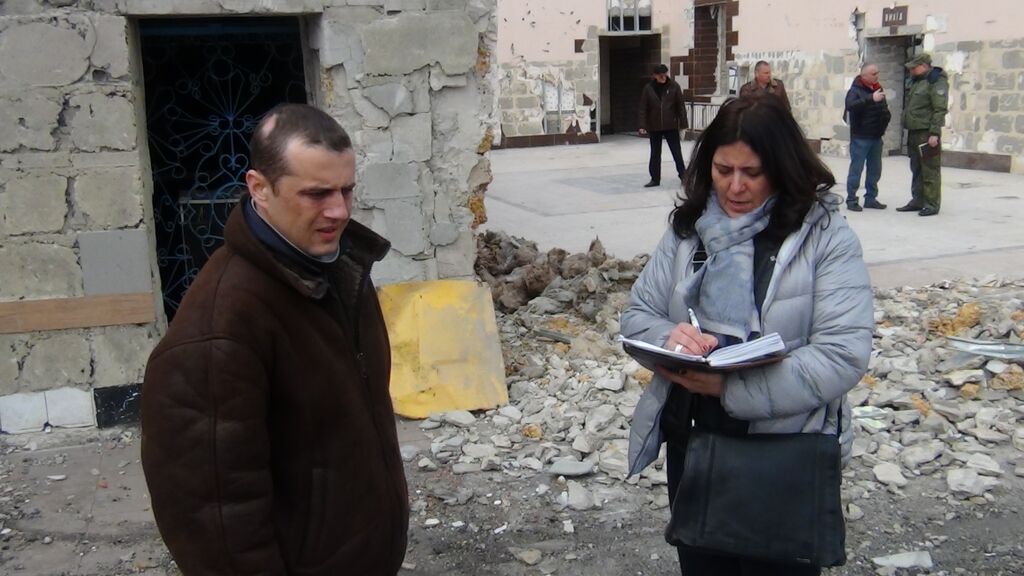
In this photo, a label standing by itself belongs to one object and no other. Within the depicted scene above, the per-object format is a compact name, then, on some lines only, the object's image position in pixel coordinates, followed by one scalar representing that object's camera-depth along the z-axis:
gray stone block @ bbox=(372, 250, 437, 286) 5.26
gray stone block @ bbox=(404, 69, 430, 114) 5.10
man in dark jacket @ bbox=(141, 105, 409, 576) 1.83
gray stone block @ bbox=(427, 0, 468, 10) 5.07
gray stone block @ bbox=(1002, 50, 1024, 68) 12.68
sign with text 14.41
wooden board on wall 4.78
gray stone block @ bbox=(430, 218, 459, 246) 5.30
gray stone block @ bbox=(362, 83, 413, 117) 5.06
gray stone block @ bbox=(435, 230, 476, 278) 5.36
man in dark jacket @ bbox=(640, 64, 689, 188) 12.69
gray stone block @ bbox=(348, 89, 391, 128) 5.06
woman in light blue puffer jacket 2.31
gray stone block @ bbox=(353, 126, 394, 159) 5.11
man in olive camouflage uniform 9.86
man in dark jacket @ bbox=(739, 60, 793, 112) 11.50
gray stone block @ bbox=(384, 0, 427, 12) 5.00
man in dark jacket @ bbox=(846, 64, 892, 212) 10.23
